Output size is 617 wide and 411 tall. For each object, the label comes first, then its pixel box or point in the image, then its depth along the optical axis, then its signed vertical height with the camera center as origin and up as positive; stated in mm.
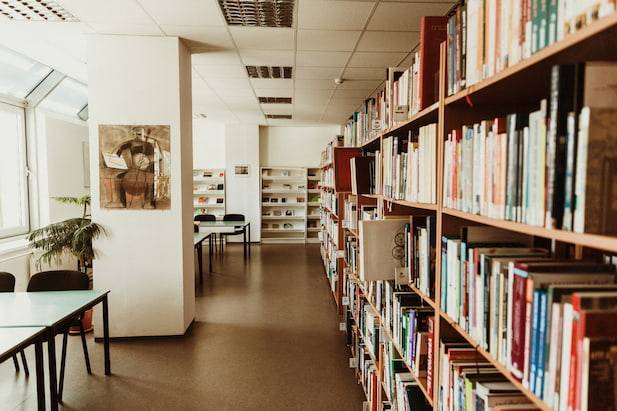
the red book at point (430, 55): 1522 +523
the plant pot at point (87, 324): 3853 -1434
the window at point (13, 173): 4660 +145
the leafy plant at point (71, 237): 3420 -492
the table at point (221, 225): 6805 -734
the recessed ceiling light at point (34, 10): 2800 +1332
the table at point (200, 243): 5207 -796
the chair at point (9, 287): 2955 -792
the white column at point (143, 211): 3434 -238
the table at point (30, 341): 1892 -787
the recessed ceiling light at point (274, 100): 6125 +1377
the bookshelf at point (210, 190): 9094 -137
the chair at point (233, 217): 7965 -688
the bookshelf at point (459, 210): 773 -92
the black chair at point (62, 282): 2992 -769
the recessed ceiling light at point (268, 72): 4422 +1343
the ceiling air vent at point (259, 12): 2795 +1326
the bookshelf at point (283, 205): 9289 -508
